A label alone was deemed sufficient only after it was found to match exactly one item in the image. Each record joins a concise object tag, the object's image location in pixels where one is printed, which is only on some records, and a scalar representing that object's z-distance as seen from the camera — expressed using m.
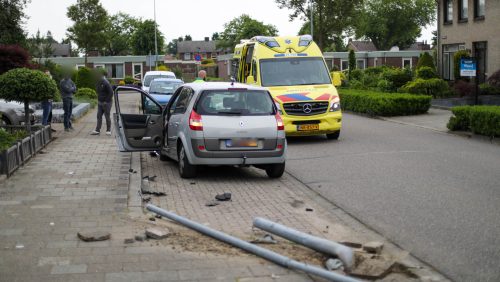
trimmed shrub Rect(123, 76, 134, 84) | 66.81
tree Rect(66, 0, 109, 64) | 66.81
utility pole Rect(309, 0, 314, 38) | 47.04
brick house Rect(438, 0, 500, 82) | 30.45
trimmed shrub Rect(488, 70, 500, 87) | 28.47
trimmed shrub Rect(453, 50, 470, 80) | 31.62
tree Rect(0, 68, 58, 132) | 15.60
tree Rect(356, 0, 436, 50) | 107.06
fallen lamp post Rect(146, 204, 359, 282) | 5.53
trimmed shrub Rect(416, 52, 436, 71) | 35.09
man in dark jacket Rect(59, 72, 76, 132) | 19.05
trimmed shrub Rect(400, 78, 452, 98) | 29.27
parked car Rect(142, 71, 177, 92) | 32.22
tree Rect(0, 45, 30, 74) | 23.53
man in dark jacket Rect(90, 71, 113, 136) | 18.58
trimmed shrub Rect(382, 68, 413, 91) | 33.50
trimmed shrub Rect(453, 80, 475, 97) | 28.58
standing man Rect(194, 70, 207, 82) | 20.85
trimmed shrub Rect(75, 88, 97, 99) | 37.53
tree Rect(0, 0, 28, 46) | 28.67
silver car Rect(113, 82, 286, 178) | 11.18
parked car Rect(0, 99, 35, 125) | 18.97
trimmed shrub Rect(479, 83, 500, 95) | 28.06
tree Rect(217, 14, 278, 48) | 94.00
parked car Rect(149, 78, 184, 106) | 26.53
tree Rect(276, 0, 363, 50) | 48.44
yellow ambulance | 16.70
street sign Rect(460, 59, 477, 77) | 21.83
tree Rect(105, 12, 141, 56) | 113.94
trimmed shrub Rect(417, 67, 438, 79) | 32.69
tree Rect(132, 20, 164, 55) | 91.06
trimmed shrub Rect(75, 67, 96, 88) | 40.71
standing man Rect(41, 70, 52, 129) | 17.38
